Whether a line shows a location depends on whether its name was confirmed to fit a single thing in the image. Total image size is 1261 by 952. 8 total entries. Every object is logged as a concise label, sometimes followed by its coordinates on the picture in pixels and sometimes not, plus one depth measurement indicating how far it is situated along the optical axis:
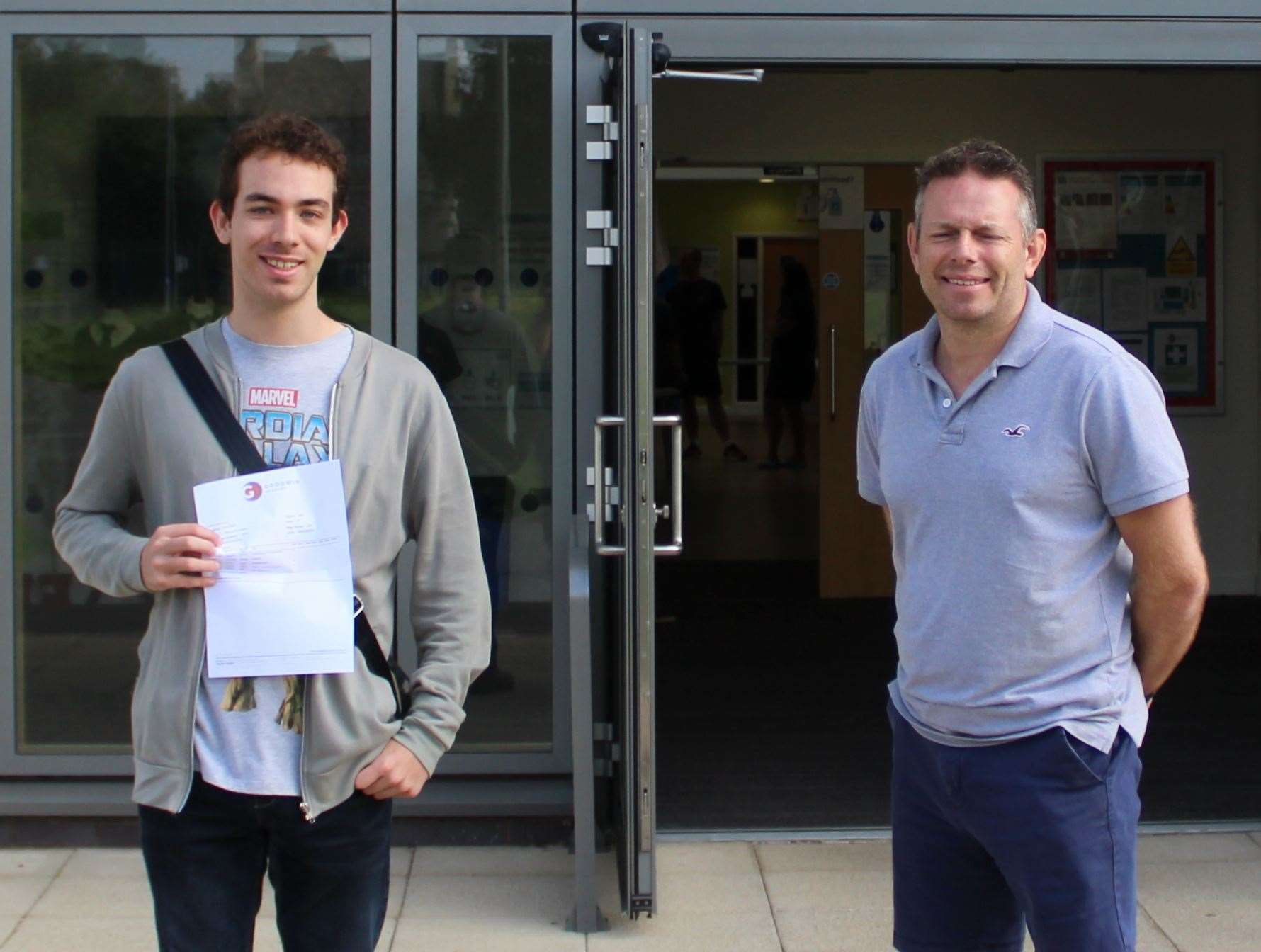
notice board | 8.40
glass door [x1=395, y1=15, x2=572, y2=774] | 4.56
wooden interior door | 8.42
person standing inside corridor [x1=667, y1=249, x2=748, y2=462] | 13.88
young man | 2.25
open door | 3.89
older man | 2.37
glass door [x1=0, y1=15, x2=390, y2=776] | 4.57
